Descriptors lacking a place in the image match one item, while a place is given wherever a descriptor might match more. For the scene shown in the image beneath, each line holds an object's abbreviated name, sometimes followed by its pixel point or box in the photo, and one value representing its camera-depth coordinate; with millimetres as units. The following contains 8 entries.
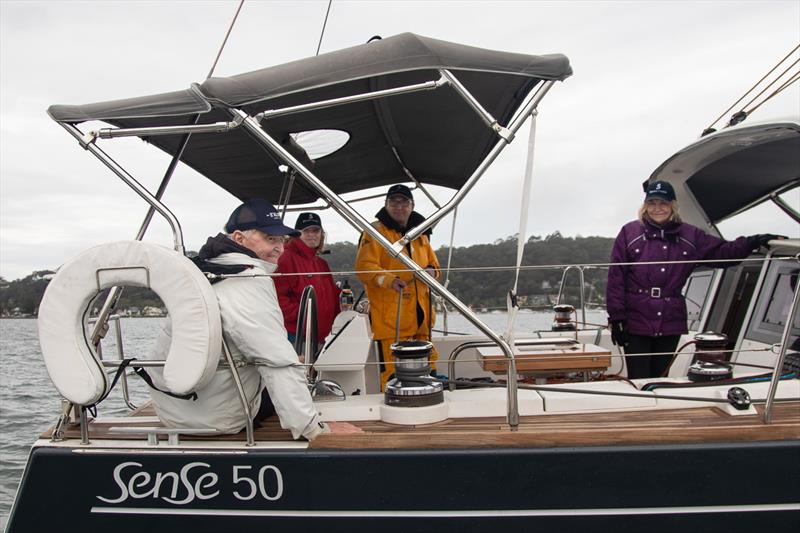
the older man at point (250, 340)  2875
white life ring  2775
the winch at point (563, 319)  5688
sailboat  2826
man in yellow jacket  4332
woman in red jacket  4695
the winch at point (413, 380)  3252
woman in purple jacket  4117
